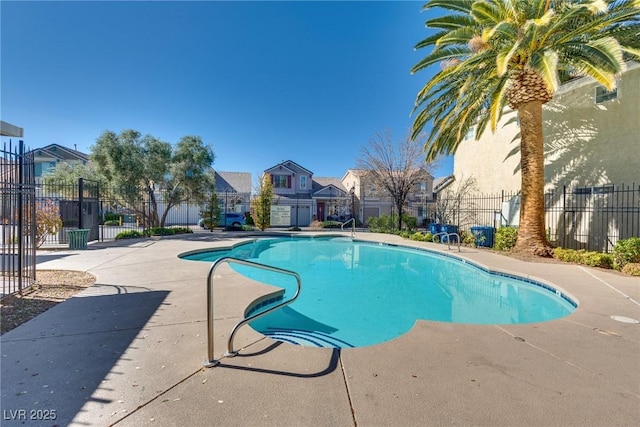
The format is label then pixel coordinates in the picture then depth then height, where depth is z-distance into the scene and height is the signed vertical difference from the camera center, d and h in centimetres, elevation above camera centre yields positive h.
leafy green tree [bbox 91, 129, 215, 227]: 1576 +242
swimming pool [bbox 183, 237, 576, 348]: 523 -212
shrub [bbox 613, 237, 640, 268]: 766 -112
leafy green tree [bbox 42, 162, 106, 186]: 2055 +270
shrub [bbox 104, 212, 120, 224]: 2728 -71
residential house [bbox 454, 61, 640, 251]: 942 +178
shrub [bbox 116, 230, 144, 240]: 1456 -133
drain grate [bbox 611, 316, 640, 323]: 429 -165
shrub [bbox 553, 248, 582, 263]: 880 -141
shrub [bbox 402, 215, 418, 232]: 2052 -87
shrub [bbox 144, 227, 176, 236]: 1614 -126
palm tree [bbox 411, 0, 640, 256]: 747 +467
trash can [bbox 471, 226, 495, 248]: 1272 -115
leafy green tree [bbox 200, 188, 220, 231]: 1908 -16
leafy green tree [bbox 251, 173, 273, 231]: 2031 +34
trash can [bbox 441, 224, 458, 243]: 1499 -102
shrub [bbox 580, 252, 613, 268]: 812 -142
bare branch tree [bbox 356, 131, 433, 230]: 1834 +300
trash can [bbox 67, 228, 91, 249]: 1109 -112
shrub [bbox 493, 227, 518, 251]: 1108 -109
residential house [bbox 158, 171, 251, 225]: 2858 +140
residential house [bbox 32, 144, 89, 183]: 2800 +527
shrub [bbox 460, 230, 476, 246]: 1331 -135
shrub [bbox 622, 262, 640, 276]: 722 -149
